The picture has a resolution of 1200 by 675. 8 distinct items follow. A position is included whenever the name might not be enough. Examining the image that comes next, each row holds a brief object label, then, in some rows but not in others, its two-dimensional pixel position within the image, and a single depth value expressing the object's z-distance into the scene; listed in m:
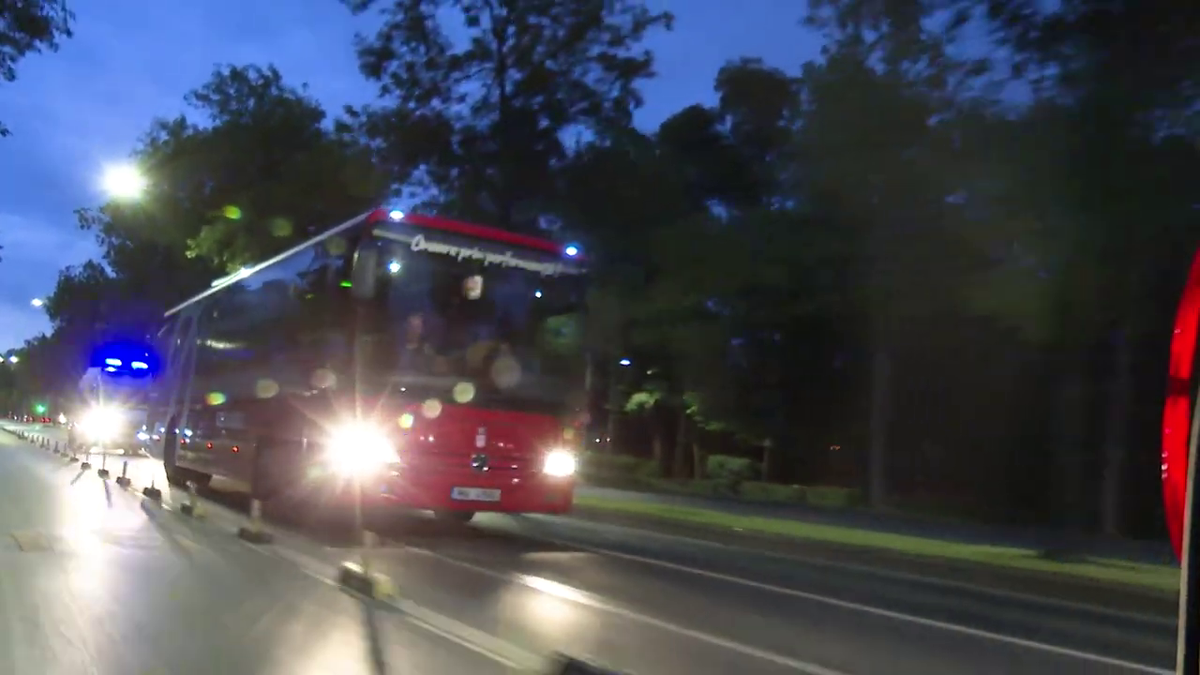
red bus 13.72
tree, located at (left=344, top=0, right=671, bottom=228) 30.05
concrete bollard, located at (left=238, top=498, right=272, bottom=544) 13.08
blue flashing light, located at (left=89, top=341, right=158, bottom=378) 33.56
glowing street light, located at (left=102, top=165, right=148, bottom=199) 27.12
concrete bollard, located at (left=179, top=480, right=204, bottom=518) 15.48
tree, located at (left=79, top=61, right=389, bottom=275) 38.06
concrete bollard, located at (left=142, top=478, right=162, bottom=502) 17.94
